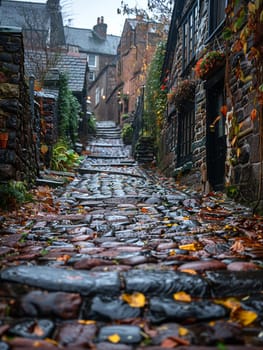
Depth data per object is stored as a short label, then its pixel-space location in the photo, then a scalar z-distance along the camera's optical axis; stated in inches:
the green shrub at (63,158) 375.4
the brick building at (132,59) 911.7
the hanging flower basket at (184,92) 304.5
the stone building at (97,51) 1371.8
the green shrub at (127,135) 725.9
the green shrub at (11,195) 164.4
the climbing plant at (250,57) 125.8
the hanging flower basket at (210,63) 230.4
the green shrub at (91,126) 810.2
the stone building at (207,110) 175.8
